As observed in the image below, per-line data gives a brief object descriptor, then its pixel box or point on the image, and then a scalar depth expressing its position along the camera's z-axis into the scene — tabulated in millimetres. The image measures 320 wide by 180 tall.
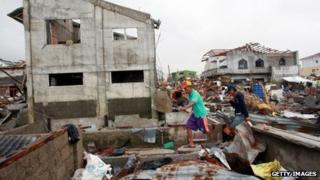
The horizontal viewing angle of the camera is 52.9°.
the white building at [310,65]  53981
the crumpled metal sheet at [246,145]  6844
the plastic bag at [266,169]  5412
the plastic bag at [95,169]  6616
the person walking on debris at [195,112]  8016
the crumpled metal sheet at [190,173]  4526
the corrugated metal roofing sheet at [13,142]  5297
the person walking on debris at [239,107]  8352
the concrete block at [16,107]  19986
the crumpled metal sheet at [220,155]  5855
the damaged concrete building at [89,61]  18469
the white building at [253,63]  45812
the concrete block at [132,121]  16217
